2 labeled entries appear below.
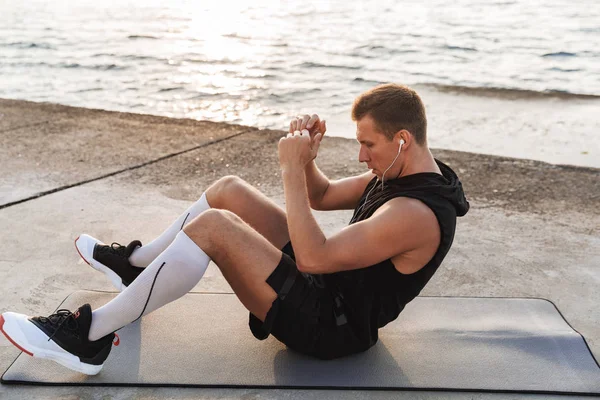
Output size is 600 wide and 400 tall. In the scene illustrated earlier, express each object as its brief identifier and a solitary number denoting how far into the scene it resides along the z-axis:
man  2.33
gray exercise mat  2.53
